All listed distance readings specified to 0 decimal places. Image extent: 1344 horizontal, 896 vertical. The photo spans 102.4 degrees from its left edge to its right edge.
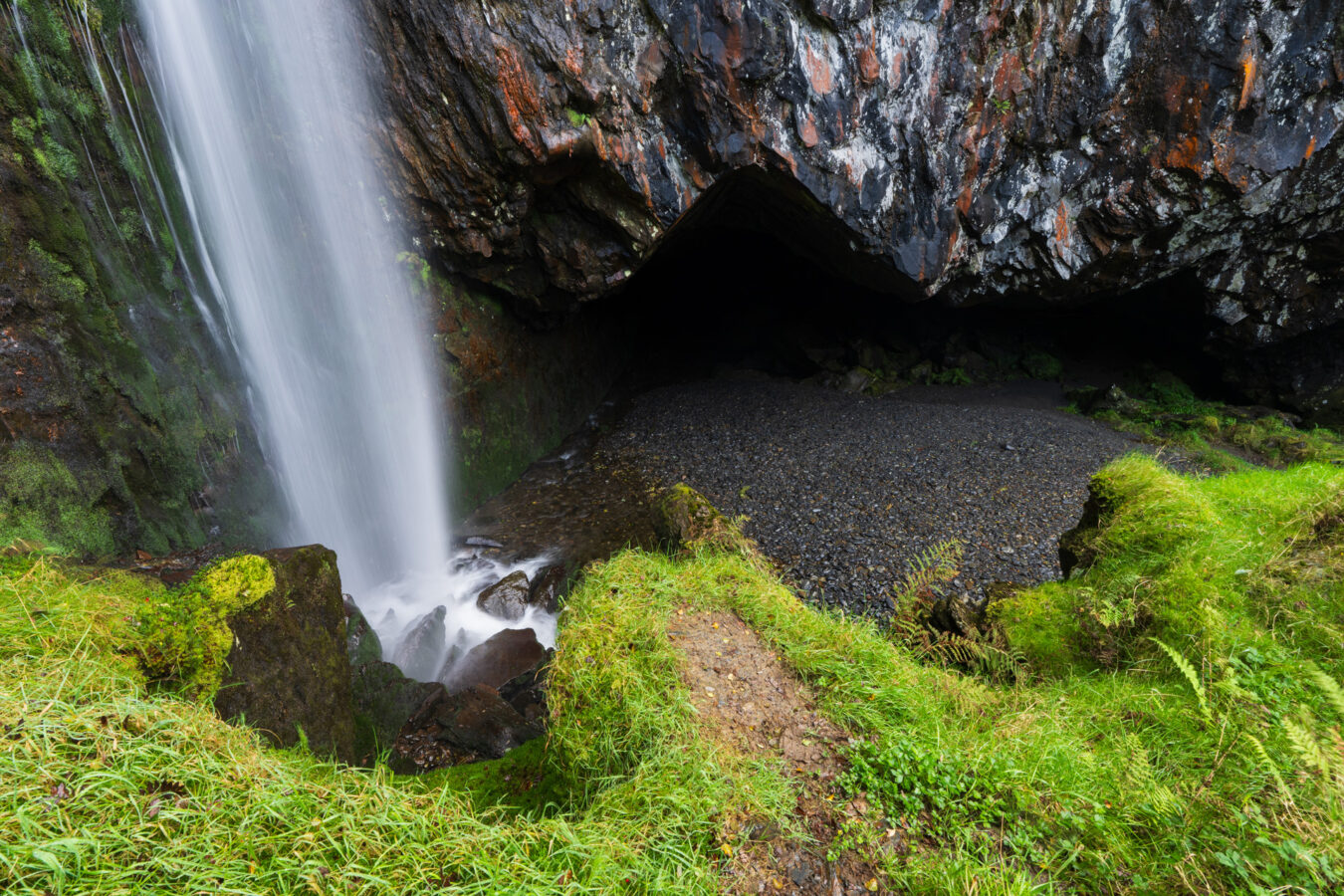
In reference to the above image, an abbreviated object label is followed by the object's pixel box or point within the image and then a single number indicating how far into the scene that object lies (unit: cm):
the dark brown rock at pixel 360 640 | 543
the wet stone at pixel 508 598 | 707
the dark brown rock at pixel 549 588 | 718
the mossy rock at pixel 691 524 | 559
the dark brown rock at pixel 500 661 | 571
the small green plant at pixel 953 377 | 1514
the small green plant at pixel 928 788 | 245
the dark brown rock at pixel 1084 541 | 475
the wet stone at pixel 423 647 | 610
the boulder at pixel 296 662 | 316
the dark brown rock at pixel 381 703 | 420
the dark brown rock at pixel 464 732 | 423
